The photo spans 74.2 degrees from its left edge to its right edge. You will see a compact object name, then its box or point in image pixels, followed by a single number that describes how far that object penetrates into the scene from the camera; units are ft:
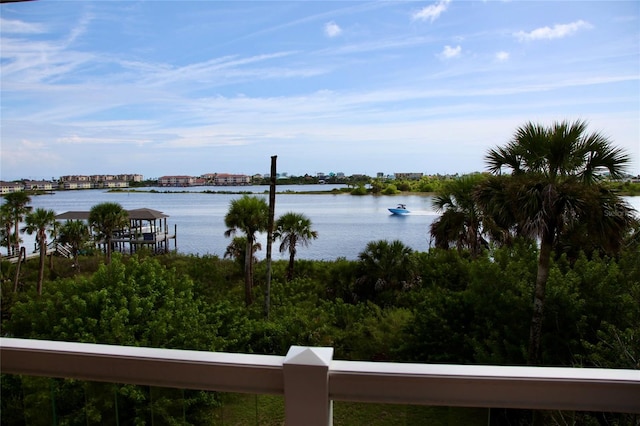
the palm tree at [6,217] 50.72
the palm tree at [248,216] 41.16
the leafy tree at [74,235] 61.26
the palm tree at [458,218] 33.06
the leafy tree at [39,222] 50.70
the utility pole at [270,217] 37.78
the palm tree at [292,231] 48.21
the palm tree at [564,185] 16.74
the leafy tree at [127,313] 17.95
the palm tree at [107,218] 56.34
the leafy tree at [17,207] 48.32
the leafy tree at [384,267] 38.42
